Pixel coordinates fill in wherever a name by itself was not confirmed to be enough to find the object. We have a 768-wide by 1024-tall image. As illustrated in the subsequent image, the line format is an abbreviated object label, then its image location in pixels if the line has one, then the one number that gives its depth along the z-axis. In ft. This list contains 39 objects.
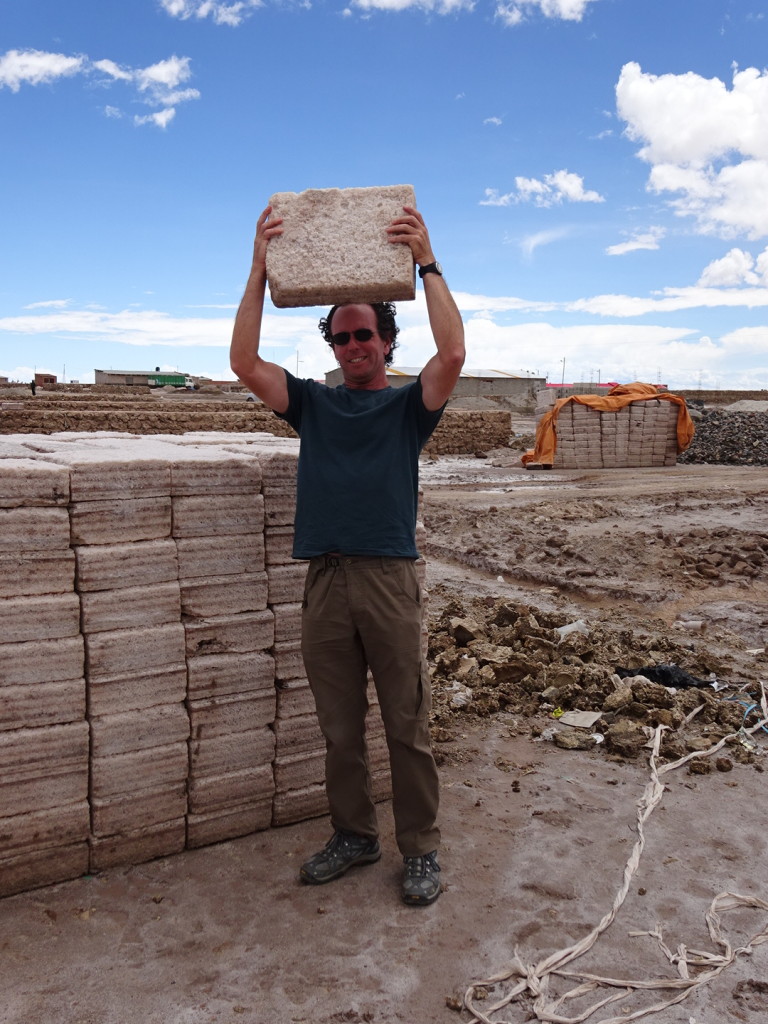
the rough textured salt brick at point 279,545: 11.70
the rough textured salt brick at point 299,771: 12.07
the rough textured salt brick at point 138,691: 10.54
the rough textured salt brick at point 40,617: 9.93
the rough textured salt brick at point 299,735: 11.99
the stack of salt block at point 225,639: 11.11
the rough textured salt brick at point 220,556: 11.08
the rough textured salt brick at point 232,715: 11.34
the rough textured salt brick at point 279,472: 11.60
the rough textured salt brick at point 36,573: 9.89
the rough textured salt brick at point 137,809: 10.82
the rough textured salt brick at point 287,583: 11.78
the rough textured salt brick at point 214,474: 10.93
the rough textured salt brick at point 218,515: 10.99
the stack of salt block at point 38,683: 9.92
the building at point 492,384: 138.51
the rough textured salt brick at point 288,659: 11.85
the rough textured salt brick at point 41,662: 9.96
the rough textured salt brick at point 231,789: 11.47
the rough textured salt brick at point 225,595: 11.16
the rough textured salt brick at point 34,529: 9.81
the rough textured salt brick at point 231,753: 11.41
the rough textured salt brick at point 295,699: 11.94
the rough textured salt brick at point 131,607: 10.40
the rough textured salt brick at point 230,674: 11.26
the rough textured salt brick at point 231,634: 11.21
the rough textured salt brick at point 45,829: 10.27
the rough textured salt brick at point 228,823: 11.57
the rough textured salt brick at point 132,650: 10.44
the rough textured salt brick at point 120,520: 10.29
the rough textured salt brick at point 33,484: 9.79
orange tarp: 64.03
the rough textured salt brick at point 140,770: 10.69
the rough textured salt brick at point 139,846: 10.95
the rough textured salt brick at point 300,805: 12.19
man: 10.31
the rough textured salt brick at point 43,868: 10.41
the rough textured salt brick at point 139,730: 10.59
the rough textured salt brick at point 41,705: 10.03
